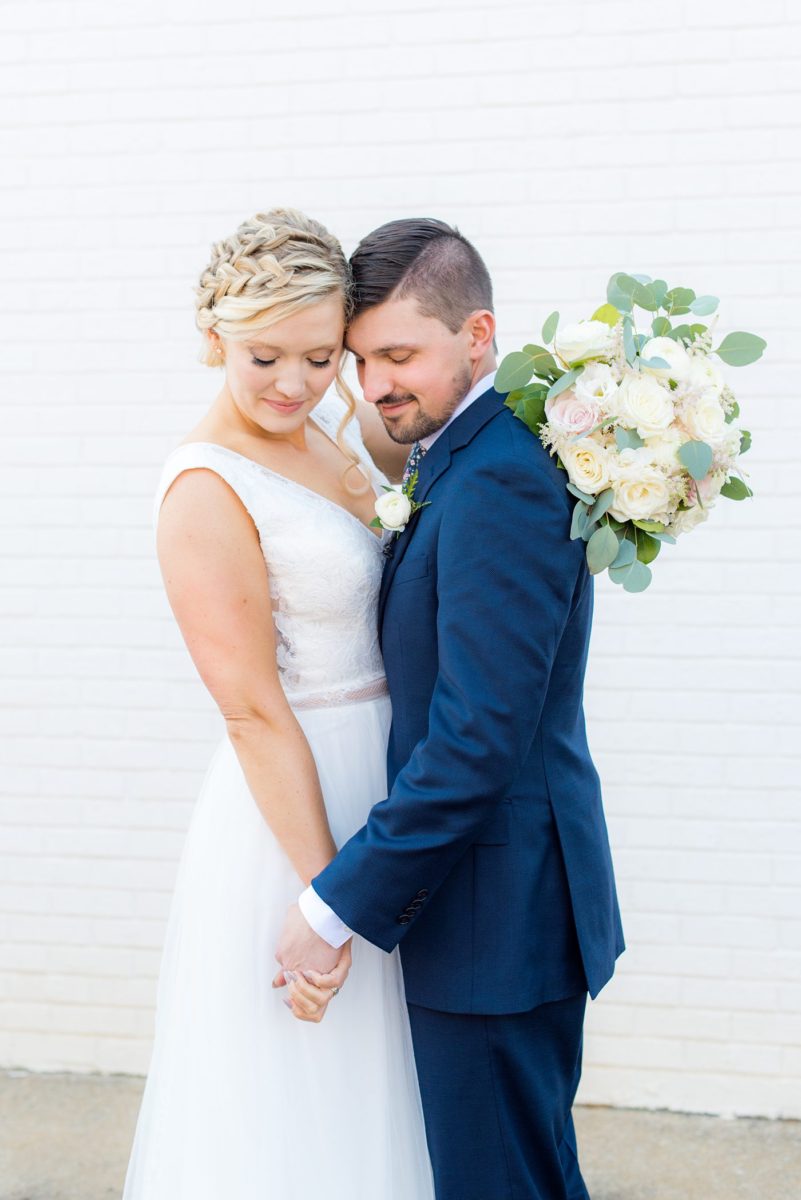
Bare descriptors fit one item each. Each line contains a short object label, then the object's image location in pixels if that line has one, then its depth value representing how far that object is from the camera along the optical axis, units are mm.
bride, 2203
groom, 2029
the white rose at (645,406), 1978
